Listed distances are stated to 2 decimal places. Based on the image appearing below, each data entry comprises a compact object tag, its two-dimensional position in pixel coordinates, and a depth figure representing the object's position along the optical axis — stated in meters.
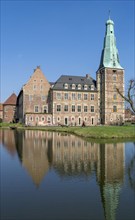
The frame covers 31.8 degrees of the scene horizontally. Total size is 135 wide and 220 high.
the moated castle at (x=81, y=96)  64.62
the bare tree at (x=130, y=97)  42.75
